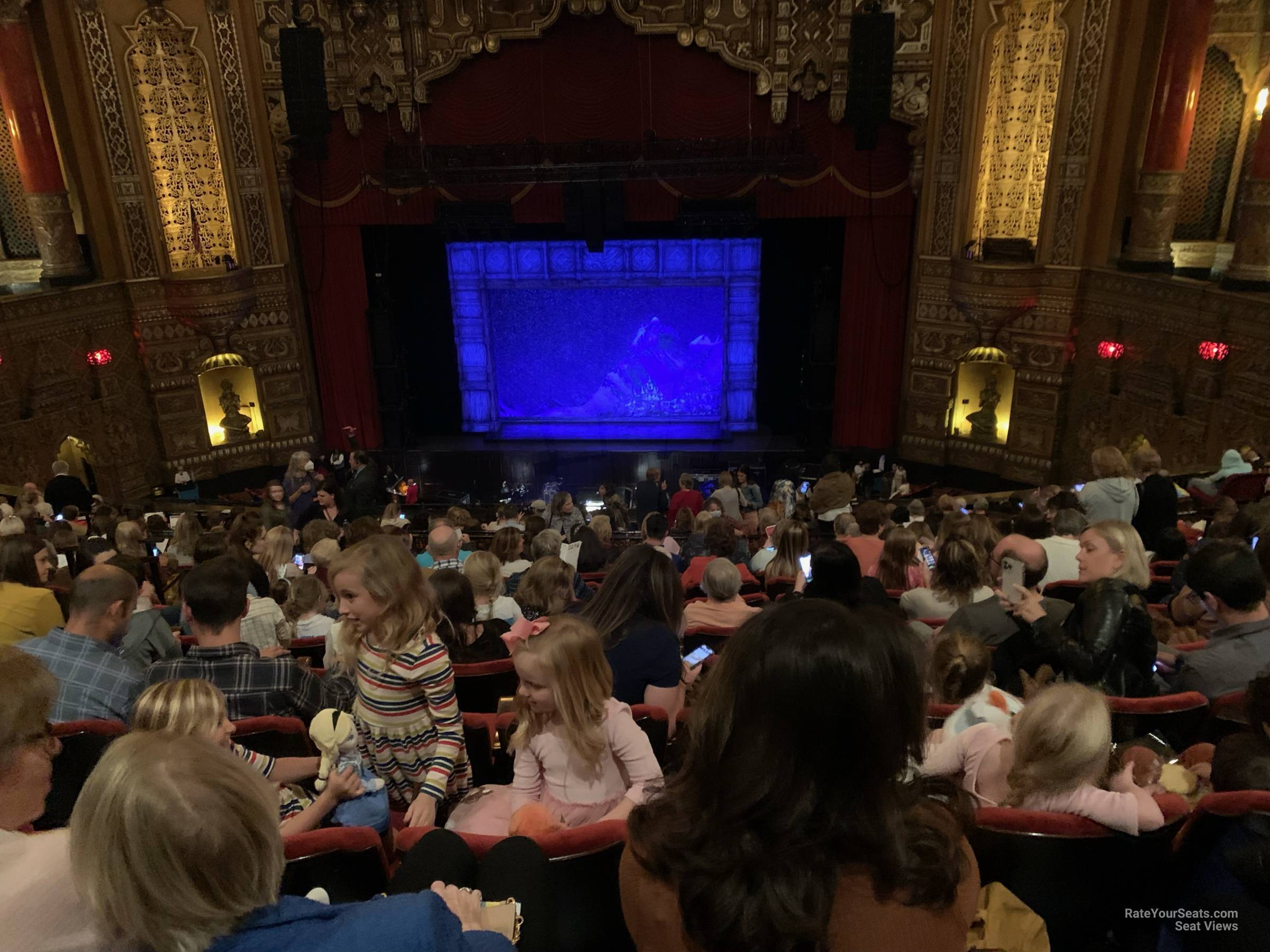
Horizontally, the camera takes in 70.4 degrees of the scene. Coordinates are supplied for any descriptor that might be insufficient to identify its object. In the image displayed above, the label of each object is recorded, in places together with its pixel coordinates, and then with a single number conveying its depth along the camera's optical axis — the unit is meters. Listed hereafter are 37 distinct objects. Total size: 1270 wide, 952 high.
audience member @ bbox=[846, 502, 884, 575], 4.63
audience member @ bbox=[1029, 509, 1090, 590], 4.27
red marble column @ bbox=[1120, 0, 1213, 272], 8.56
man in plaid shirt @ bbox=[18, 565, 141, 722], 2.80
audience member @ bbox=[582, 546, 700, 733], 2.75
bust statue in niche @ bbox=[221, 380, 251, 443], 11.52
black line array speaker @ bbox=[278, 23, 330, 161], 8.85
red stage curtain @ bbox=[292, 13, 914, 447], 10.39
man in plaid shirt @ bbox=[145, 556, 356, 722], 2.60
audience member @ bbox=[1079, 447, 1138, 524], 5.51
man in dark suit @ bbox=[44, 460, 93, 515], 8.45
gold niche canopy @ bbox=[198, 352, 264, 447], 11.48
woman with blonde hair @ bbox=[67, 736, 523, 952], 1.14
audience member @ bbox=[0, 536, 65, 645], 3.44
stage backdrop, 12.22
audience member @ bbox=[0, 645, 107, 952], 1.22
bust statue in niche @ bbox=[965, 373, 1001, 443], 10.97
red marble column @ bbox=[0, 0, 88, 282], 9.29
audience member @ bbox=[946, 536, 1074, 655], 3.25
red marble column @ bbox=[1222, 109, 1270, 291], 7.62
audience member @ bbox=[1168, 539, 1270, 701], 2.82
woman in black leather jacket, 2.70
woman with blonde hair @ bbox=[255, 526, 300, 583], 5.10
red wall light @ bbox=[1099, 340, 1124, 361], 9.38
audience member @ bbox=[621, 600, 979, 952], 1.15
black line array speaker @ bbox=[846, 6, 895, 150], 8.65
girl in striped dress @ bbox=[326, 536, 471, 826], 2.40
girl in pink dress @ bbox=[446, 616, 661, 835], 2.12
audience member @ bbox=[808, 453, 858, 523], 6.42
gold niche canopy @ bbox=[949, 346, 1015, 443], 10.92
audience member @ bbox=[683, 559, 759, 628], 3.68
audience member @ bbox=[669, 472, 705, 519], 7.87
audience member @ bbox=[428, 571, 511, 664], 3.33
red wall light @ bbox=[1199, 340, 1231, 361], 8.00
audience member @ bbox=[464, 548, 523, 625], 3.88
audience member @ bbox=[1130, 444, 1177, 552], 5.59
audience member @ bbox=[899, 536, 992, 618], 3.59
